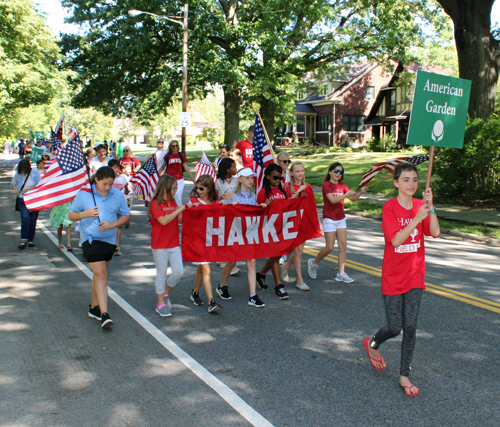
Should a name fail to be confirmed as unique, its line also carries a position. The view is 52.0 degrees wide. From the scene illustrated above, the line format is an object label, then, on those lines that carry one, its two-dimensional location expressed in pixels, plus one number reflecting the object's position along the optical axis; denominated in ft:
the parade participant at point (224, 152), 37.01
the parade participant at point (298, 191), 24.57
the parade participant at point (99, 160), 37.81
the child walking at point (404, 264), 14.01
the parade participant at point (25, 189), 34.83
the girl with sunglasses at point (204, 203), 21.36
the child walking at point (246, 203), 22.20
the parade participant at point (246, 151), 36.43
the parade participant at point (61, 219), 33.37
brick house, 173.68
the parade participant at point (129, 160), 41.44
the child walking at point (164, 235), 20.35
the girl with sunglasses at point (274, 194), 23.04
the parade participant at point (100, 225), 19.21
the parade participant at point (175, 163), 38.68
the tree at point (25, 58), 91.56
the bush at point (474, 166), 50.62
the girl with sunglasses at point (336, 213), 24.72
